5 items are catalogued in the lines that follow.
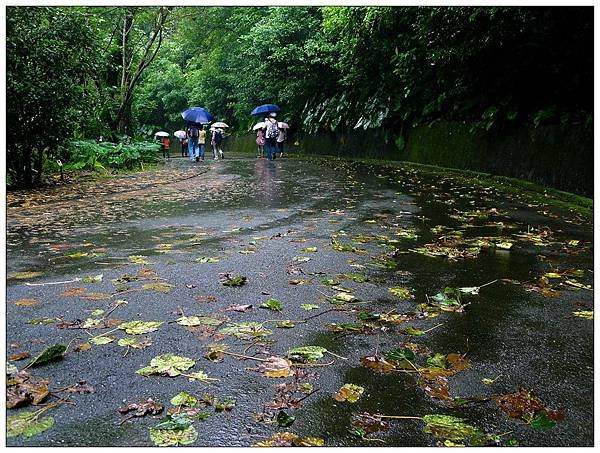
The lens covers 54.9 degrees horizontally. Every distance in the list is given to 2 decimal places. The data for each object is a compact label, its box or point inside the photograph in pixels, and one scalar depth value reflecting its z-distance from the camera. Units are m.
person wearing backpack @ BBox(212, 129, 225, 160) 22.02
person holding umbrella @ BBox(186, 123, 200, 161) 19.44
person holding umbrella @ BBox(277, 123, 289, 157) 20.75
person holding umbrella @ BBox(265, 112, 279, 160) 19.38
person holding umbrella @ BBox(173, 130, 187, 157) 29.05
